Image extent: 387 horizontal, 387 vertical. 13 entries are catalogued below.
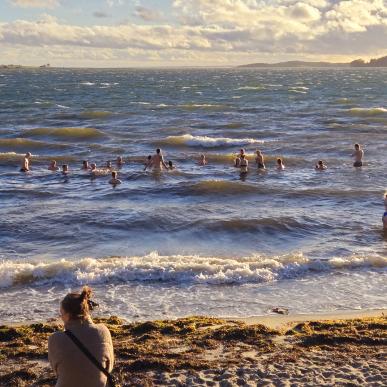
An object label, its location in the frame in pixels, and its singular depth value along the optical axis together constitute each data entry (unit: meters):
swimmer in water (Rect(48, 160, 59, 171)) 27.62
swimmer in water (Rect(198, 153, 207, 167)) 29.35
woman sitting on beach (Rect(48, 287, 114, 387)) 4.86
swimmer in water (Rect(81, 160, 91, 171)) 27.38
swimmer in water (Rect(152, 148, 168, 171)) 27.02
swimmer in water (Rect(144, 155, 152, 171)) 27.09
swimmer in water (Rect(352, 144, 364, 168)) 27.30
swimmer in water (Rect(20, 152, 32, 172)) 27.55
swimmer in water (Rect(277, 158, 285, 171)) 27.50
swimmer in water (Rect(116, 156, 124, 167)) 28.50
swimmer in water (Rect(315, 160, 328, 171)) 27.05
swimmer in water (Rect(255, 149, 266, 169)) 27.74
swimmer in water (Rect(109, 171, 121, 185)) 24.14
